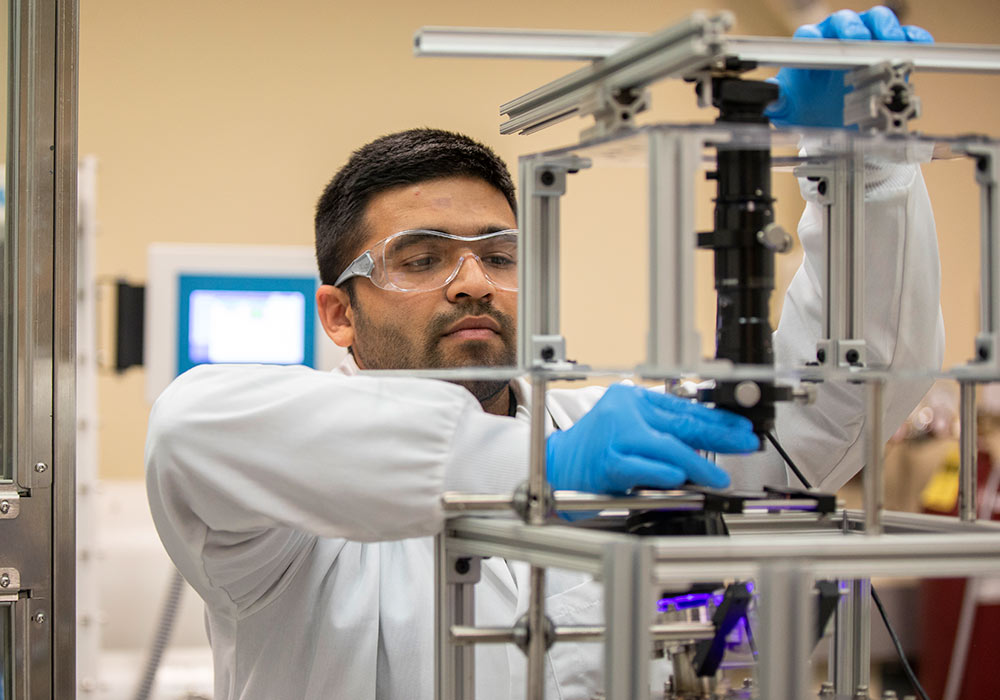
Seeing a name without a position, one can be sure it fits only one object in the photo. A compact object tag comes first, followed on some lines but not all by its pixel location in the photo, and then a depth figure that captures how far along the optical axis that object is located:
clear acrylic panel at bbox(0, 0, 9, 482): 1.45
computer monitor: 2.49
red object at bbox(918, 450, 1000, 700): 3.23
